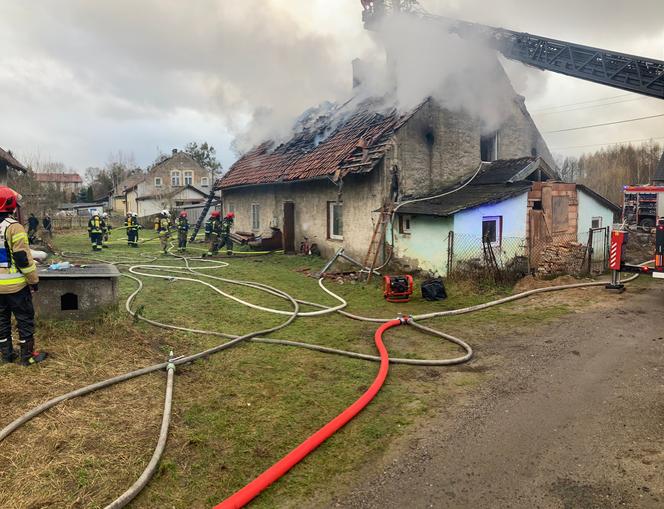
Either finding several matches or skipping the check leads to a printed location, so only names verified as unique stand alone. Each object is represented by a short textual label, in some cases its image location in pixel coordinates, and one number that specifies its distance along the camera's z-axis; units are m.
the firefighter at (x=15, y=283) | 4.81
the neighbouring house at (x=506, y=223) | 10.77
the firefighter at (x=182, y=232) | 17.27
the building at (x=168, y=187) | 46.34
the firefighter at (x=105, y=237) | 18.55
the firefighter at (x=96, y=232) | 17.20
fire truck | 23.39
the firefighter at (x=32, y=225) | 19.42
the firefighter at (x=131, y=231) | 19.02
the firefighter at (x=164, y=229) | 16.28
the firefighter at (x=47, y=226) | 23.42
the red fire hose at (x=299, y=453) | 2.99
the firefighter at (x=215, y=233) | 15.86
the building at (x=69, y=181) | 73.47
